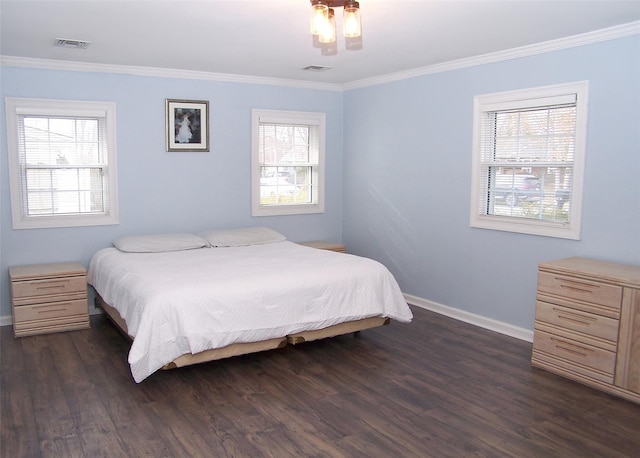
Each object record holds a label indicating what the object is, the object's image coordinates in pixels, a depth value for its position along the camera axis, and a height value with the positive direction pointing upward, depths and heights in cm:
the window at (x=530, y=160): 402 +19
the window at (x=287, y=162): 593 +19
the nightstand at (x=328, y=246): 586 -71
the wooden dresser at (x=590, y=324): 328 -89
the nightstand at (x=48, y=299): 442 -102
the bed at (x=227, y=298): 341 -83
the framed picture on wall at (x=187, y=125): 539 +53
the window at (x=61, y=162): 475 +12
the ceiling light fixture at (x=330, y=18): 274 +82
